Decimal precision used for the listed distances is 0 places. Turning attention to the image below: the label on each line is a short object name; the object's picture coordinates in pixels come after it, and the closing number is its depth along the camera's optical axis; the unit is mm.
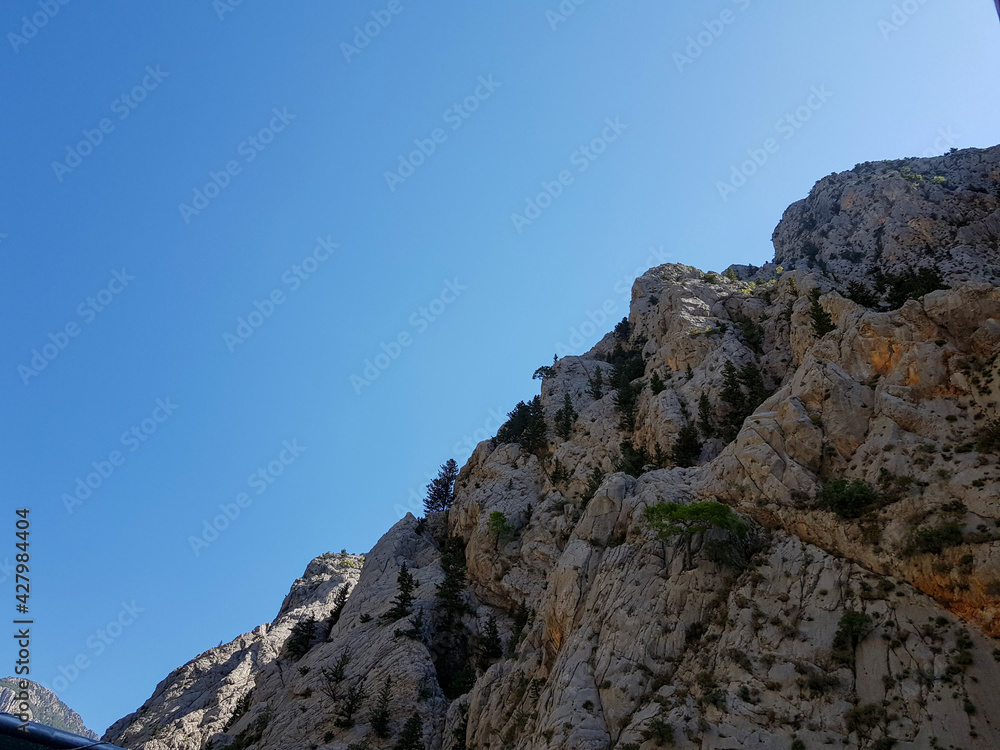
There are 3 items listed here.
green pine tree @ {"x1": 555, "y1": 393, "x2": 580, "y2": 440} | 70250
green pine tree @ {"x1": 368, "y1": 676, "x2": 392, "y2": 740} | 43156
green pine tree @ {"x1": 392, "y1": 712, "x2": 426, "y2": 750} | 41219
